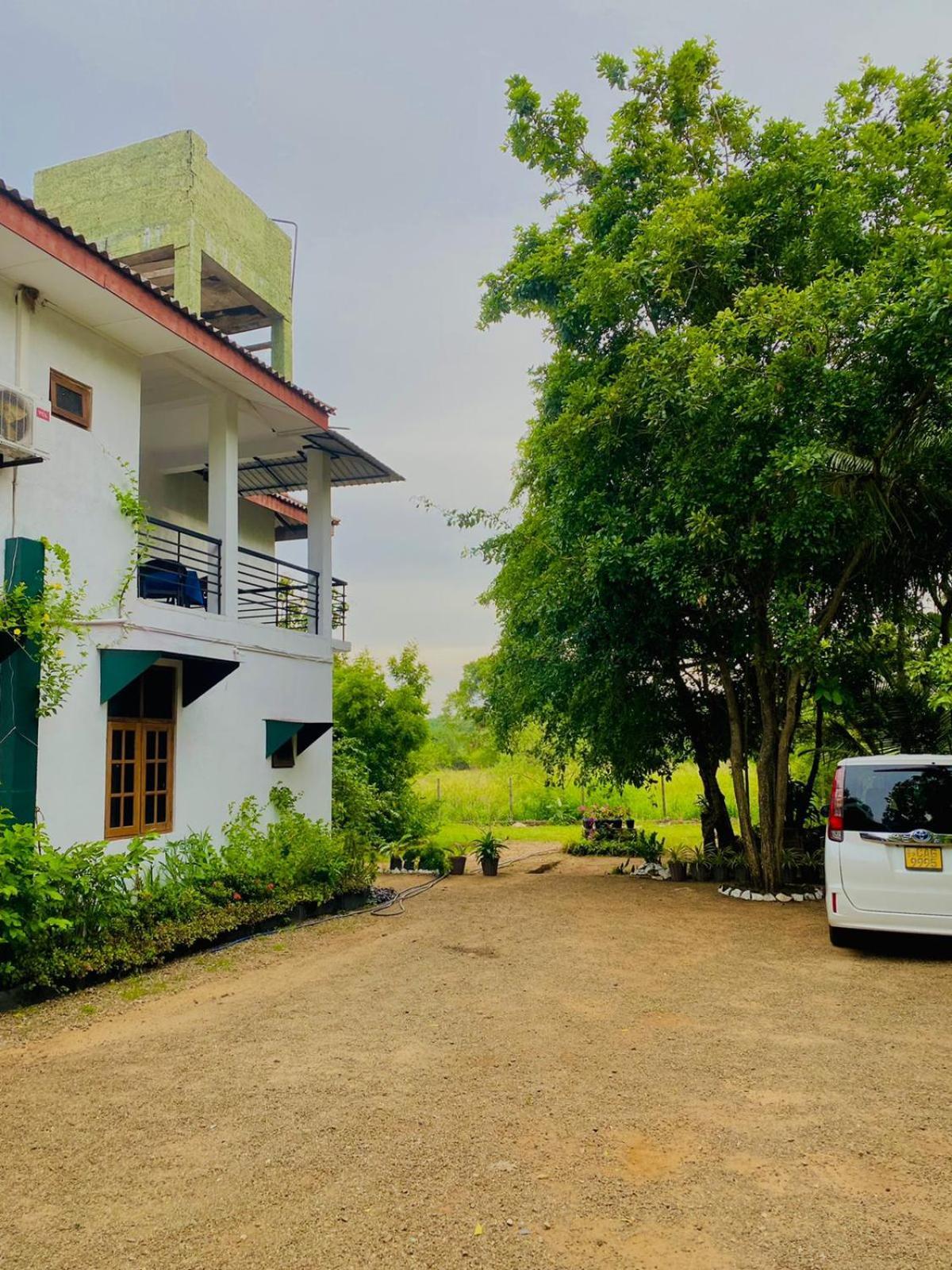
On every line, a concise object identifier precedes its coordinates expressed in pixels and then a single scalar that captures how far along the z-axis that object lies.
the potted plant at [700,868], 12.02
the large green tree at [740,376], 8.07
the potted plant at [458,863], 13.55
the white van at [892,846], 6.67
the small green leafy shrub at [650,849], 13.27
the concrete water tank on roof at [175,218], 12.34
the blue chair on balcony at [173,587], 9.12
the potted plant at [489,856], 13.25
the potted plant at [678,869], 12.18
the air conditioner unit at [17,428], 6.35
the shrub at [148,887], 6.01
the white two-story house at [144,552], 6.75
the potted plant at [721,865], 11.79
